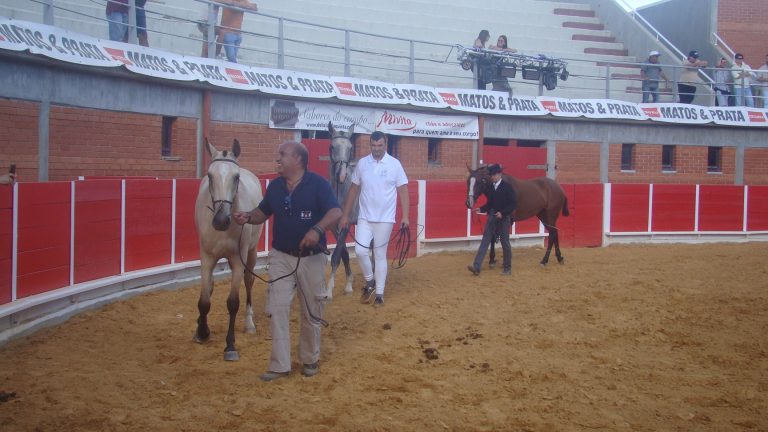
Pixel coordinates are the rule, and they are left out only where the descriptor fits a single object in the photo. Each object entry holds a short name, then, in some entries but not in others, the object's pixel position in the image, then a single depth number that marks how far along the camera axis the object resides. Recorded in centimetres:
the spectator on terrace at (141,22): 1393
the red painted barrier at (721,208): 1916
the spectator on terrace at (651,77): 2281
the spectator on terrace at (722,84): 2317
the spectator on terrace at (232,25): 1556
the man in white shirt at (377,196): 907
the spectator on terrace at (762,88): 2452
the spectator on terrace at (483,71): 1956
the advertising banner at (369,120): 1594
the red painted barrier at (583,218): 1728
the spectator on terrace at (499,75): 1973
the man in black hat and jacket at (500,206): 1223
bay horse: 1331
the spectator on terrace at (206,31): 1485
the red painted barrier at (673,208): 1861
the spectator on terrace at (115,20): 1332
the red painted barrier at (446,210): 1554
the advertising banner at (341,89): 1107
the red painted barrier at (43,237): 811
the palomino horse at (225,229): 684
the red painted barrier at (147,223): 1041
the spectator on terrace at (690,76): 2423
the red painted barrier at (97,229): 927
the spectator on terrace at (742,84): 2309
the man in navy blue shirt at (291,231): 650
